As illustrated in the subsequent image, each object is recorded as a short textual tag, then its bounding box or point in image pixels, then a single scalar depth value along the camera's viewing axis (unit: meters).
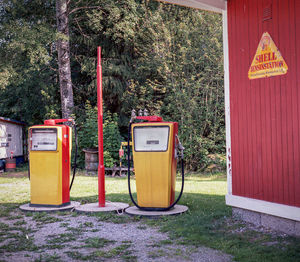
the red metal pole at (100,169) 7.02
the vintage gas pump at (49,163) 7.05
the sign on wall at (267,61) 5.12
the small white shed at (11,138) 16.67
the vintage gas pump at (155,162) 6.44
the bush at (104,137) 14.05
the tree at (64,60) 16.12
